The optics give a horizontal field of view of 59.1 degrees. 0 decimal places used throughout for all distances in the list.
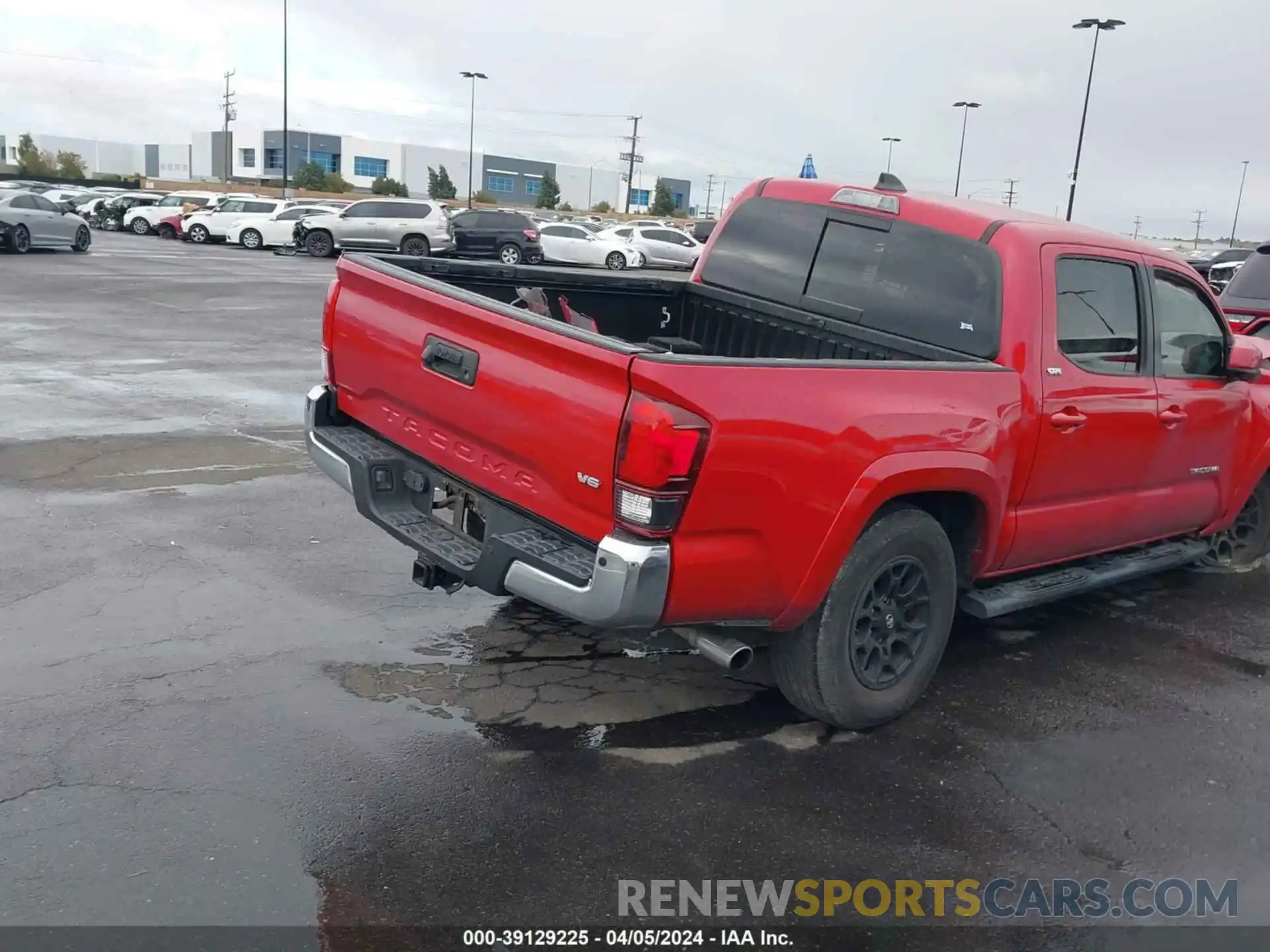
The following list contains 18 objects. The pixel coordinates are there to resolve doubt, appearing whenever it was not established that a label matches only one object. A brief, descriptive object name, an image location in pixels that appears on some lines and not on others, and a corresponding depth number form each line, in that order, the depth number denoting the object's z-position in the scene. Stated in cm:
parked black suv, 3231
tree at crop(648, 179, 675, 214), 10562
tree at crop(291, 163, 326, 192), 9094
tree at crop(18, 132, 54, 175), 9875
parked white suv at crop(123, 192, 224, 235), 4044
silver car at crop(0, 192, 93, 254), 2630
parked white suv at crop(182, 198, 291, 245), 3694
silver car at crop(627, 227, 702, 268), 3800
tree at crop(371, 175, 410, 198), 8312
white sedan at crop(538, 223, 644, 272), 3594
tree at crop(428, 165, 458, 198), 9881
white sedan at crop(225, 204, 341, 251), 3600
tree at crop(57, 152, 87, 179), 9881
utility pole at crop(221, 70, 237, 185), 10068
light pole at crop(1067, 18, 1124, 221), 4162
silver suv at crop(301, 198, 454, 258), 3259
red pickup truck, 358
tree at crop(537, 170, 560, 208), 10419
